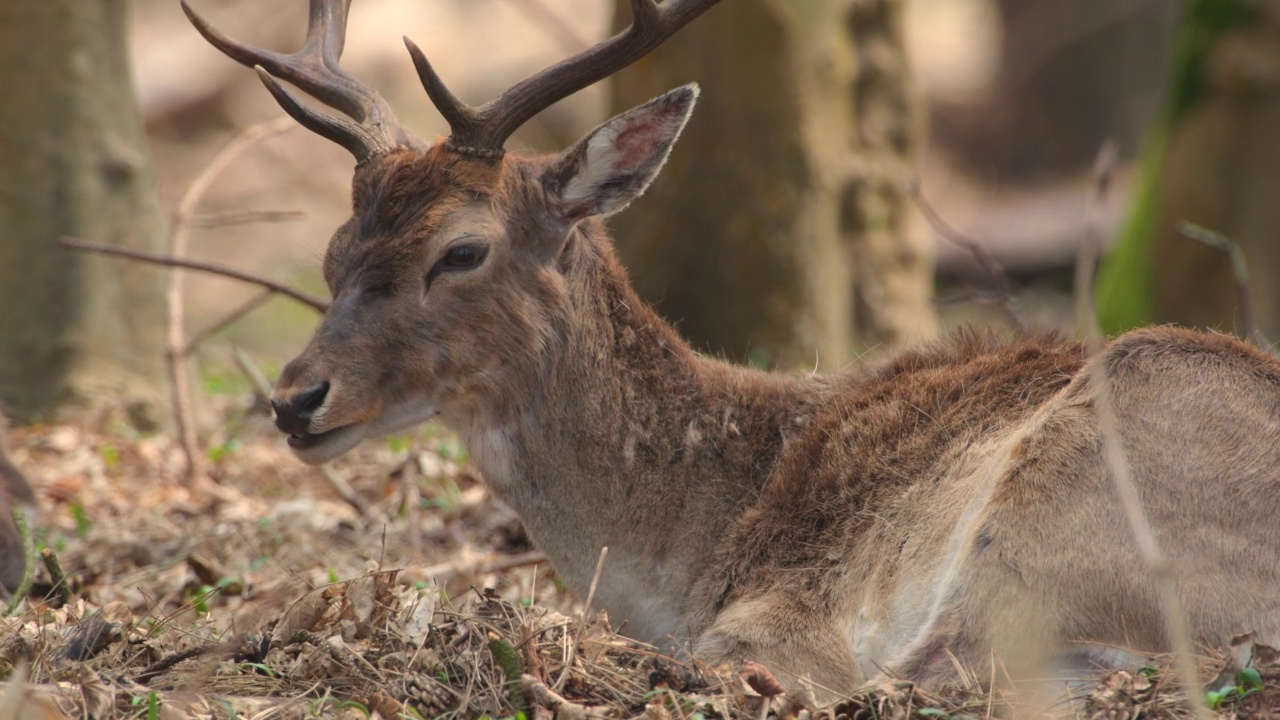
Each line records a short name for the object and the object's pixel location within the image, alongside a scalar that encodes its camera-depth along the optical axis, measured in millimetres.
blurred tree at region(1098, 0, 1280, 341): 22172
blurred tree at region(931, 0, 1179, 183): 44094
